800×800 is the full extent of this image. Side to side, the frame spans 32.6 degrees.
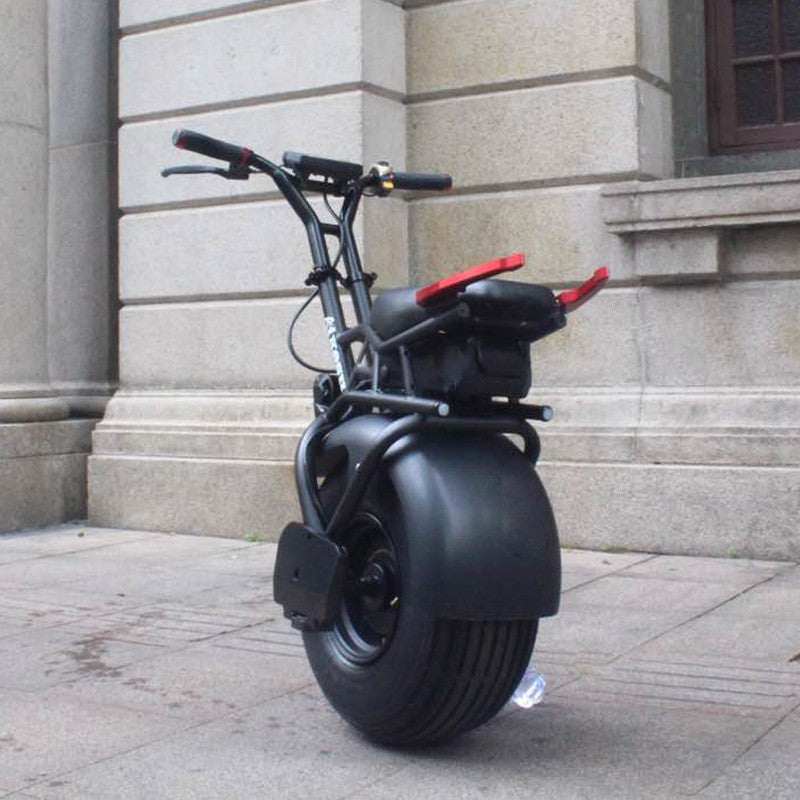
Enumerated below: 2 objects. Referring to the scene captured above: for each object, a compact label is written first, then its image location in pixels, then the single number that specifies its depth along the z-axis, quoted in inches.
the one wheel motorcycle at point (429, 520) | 139.0
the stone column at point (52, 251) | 349.1
